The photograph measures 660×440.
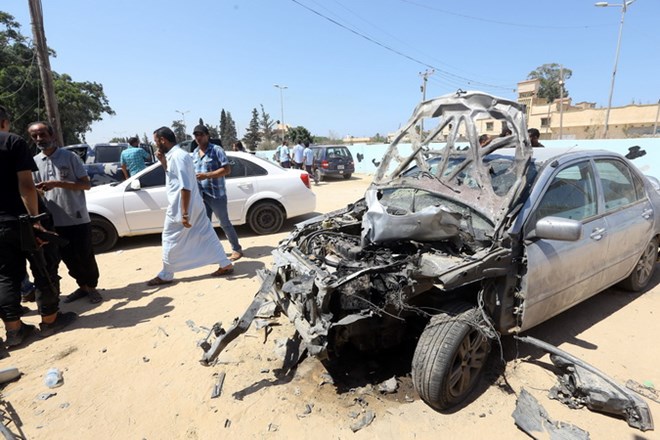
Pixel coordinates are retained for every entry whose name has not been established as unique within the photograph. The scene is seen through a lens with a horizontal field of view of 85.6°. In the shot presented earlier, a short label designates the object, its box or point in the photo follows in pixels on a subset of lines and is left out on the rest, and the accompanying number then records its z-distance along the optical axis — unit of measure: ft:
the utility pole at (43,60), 28.37
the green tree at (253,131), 226.58
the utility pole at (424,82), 93.50
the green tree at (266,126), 232.32
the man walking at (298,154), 51.34
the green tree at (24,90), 74.69
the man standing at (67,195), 12.34
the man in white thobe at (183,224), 13.78
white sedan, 19.49
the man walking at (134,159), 24.20
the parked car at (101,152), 45.39
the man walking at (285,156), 51.62
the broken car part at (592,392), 7.29
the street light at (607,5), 61.67
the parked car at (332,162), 55.31
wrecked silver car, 7.80
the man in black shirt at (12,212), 10.11
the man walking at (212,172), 16.48
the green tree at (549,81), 176.86
